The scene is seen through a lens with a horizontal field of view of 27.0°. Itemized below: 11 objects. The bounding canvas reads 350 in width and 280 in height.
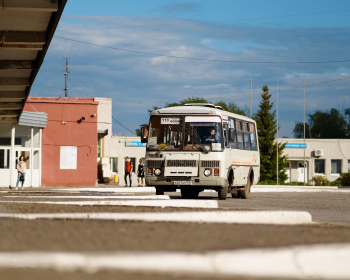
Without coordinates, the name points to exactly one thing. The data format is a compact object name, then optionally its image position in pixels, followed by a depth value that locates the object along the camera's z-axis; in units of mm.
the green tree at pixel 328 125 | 137000
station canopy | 17703
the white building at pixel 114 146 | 69500
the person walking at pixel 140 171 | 44188
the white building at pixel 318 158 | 78688
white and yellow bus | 21969
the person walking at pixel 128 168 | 43062
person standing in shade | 34738
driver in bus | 22078
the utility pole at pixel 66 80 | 101625
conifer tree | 72938
